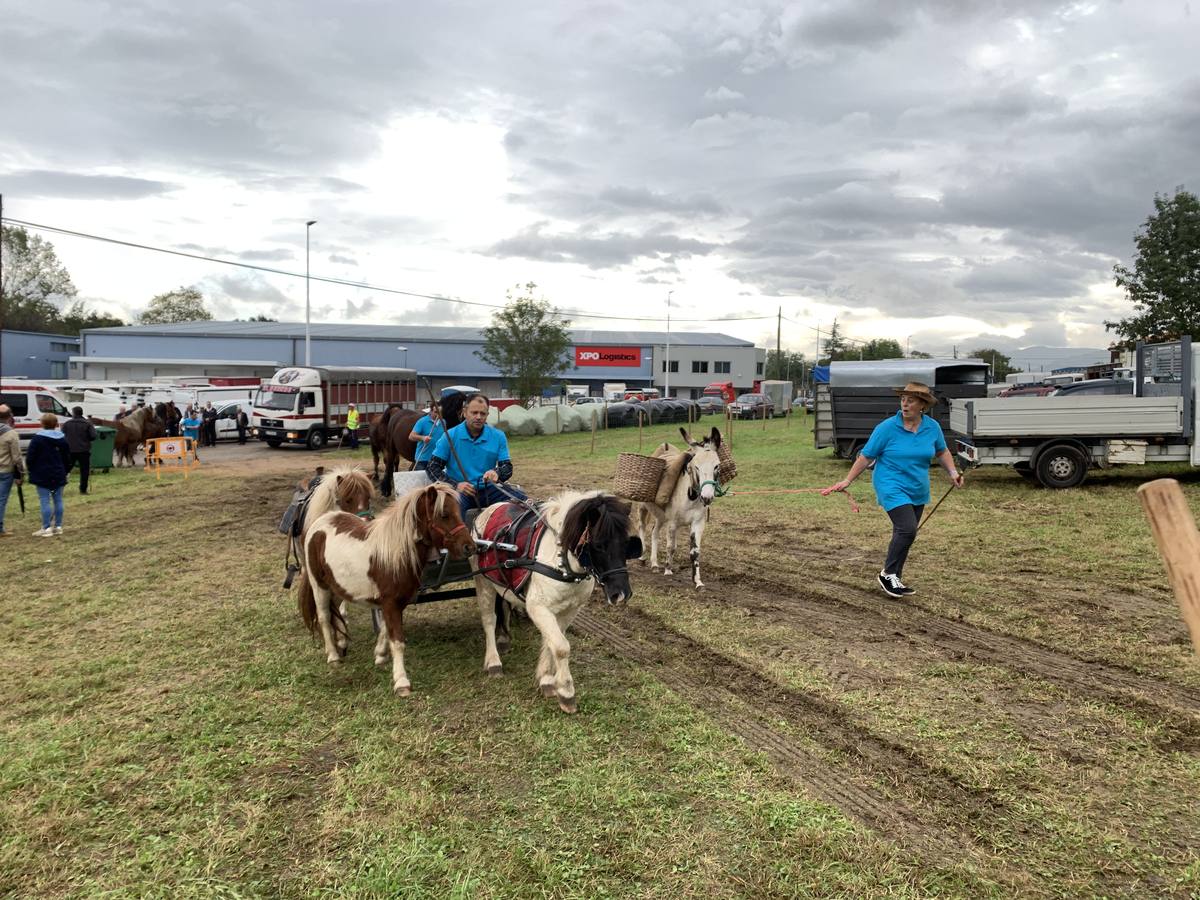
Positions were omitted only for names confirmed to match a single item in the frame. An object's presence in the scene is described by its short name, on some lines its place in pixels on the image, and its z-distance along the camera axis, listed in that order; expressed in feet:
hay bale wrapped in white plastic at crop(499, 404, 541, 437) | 103.19
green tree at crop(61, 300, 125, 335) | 229.66
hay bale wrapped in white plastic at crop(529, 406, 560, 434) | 105.50
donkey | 24.67
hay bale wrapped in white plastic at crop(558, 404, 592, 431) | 109.91
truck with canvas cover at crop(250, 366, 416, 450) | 81.71
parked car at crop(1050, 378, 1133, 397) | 53.06
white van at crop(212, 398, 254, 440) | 93.56
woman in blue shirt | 22.62
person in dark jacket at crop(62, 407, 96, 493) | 48.65
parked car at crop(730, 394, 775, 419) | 140.87
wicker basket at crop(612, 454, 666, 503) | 26.53
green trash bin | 59.68
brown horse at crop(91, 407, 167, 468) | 65.10
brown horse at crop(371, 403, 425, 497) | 47.55
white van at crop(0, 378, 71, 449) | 65.16
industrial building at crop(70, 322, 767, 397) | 182.39
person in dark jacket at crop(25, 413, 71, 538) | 35.27
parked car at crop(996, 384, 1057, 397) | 71.77
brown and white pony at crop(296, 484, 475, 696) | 15.39
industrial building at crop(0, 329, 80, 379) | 173.17
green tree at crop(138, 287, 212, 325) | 254.47
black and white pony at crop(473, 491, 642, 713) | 14.21
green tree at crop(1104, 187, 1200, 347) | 84.74
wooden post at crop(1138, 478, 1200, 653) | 4.64
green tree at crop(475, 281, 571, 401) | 118.42
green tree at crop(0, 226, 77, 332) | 182.50
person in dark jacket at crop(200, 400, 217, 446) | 88.43
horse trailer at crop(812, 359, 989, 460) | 55.31
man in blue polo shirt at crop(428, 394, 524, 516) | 20.02
